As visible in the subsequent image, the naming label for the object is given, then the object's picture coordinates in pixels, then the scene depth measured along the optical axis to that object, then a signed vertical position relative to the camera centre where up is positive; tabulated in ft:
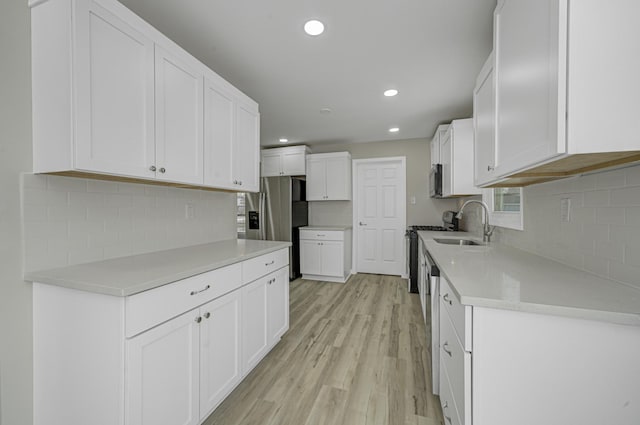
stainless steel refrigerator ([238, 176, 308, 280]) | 13.71 -0.28
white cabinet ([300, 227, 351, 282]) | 13.89 -2.55
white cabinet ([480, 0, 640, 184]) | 2.38 +1.25
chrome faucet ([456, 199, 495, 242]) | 7.51 -0.62
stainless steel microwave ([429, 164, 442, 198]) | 11.16 +1.28
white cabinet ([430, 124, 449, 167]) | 11.47 +3.30
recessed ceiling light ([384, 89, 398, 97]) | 8.77 +4.06
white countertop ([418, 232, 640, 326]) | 2.58 -1.01
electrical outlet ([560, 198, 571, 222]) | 4.42 -0.01
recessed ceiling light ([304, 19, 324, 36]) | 5.49 +4.00
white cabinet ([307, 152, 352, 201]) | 14.60 +1.83
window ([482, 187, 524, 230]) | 6.40 +0.06
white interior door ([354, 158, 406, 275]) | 14.94 -0.41
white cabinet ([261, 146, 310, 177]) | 14.66 +2.74
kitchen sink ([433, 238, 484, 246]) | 8.39 -1.13
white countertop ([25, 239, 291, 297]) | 3.42 -1.04
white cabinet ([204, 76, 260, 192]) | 6.22 +1.91
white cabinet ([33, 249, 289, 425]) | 3.37 -2.20
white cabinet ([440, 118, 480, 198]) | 9.28 +1.85
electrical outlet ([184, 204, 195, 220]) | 6.91 -0.10
